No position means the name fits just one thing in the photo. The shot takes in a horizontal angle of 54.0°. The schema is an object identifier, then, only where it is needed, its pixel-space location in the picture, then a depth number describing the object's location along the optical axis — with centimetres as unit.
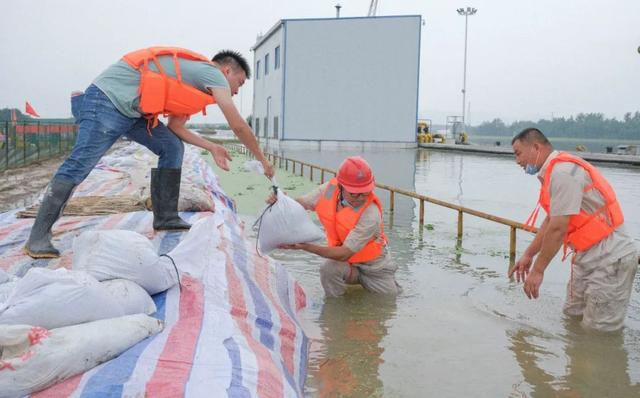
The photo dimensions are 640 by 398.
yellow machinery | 4409
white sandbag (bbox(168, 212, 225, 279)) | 335
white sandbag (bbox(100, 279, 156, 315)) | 267
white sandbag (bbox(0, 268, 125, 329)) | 235
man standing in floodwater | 402
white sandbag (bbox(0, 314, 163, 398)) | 207
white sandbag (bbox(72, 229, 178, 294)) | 291
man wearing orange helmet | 455
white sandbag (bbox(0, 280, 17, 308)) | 269
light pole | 4691
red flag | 2697
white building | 3372
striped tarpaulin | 221
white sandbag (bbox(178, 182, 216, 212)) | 552
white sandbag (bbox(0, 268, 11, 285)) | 305
